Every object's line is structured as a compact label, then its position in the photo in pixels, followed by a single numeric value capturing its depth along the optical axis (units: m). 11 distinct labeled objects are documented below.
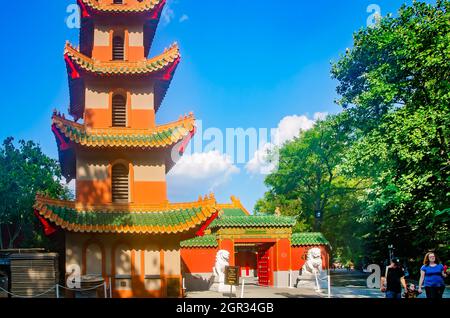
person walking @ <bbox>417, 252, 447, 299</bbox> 10.76
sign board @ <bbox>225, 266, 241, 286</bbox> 15.57
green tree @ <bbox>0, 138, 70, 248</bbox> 35.06
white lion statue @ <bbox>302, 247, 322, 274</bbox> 26.30
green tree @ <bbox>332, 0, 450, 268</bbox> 20.33
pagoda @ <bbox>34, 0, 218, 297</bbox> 17.52
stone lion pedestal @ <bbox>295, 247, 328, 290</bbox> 26.34
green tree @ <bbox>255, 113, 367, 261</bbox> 42.88
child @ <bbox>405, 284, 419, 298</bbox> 12.73
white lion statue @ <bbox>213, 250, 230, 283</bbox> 23.97
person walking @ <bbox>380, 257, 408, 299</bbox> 11.22
